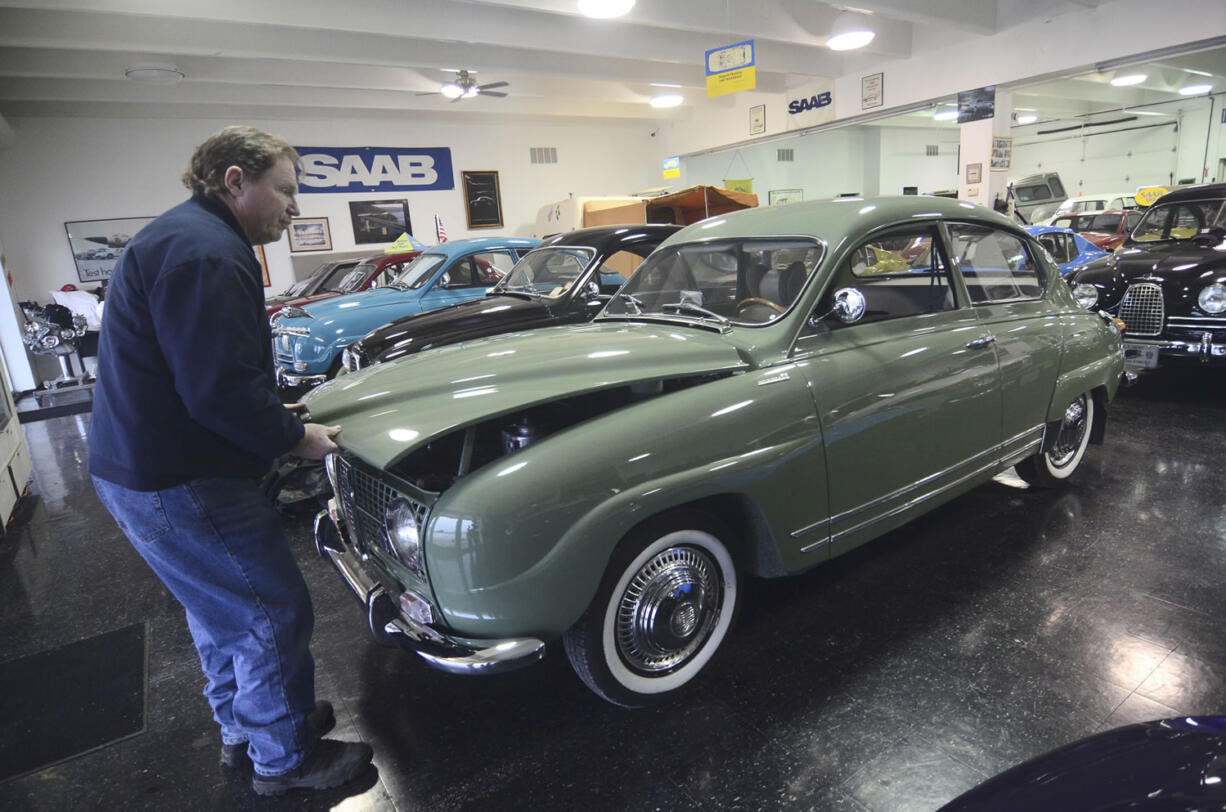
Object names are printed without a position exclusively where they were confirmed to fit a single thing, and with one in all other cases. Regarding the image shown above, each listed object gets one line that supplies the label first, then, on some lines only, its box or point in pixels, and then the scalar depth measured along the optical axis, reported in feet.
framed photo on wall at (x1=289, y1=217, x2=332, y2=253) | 52.01
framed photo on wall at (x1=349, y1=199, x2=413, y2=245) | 53.72
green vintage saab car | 6.57
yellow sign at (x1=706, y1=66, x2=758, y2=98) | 31.14
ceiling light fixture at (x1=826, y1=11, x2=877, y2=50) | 31.17
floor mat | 8.18
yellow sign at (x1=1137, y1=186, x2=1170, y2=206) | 45.91
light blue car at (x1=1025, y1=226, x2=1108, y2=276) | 33.14
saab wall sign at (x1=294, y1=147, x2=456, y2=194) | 51.49
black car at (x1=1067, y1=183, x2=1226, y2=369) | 18.22
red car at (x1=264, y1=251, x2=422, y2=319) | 31.73
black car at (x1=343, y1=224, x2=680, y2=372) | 18.37
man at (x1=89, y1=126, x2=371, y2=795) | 5.68
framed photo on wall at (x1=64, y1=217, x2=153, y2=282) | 44.86
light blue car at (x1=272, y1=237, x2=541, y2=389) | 22.27
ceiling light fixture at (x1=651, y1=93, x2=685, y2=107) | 46.37
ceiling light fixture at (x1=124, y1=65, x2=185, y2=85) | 33.04
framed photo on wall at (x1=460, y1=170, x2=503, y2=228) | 57.57
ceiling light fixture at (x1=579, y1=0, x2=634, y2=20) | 26.14
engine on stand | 35.17
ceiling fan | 38.17
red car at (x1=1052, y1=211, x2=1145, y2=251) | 43.80
